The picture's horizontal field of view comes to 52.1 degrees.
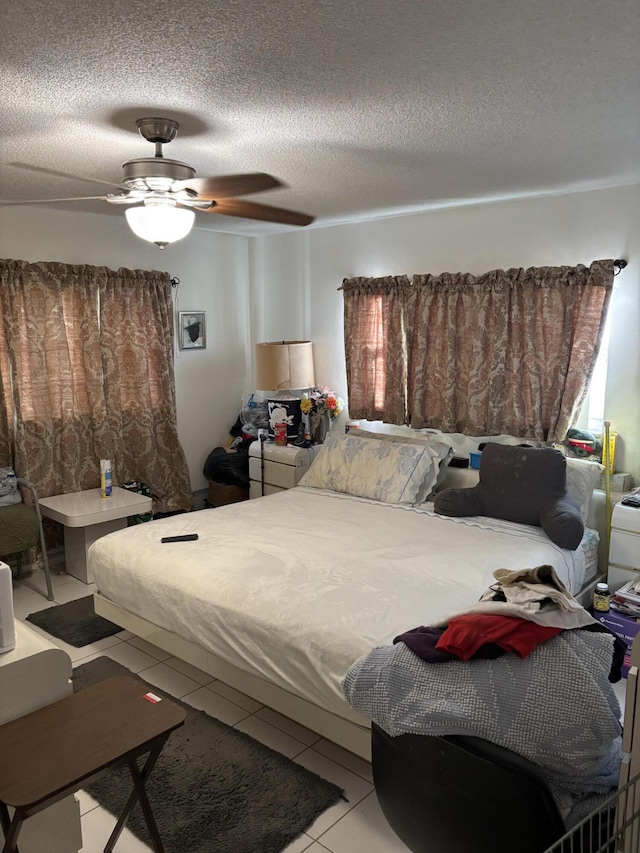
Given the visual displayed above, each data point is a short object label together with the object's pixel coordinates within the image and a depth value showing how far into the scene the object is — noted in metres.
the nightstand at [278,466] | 4.93
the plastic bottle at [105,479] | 4.48
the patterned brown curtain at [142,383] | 4.85
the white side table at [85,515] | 4.12
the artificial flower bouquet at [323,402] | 5.16
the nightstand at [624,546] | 3.41
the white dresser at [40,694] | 1.88
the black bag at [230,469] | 5.34
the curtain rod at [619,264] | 3.70
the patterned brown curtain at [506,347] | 3.87
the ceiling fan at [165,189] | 2.46
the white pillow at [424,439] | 4.23
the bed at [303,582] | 2.44
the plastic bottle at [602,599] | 3.38
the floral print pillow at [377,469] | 4.11
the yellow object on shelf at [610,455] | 3.67
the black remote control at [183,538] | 3.38
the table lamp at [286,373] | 5.00
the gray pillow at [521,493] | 3.45
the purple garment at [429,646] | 1.90
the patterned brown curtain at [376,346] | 4.70
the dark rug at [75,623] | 3.56
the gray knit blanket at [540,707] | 1.72
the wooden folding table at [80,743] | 1.58
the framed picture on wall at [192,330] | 5.34
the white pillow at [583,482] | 3.70
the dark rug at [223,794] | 2.20
